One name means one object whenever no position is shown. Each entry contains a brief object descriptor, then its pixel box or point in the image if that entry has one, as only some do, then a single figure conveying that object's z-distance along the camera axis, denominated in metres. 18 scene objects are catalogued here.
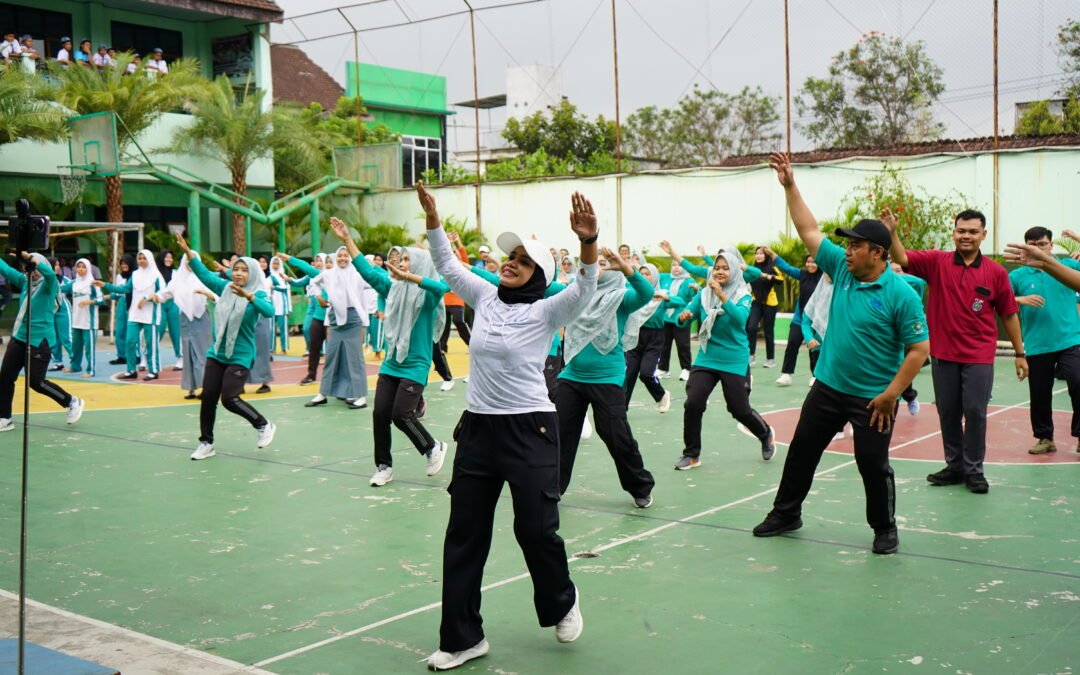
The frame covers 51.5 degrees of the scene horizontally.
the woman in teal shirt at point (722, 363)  9.15
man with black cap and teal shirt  6.29
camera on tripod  5.05
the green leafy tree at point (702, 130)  35.94
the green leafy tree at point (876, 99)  26.22
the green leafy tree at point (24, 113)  24.36
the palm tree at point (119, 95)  26.38
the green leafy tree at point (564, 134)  43.59
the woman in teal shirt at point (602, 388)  7.61
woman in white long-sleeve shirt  4.82
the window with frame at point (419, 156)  42.47
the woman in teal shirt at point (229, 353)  10.04
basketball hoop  25.95
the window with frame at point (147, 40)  30.47
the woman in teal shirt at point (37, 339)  11.34
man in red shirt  8.00
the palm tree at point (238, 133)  29.22
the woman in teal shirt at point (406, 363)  8.68
